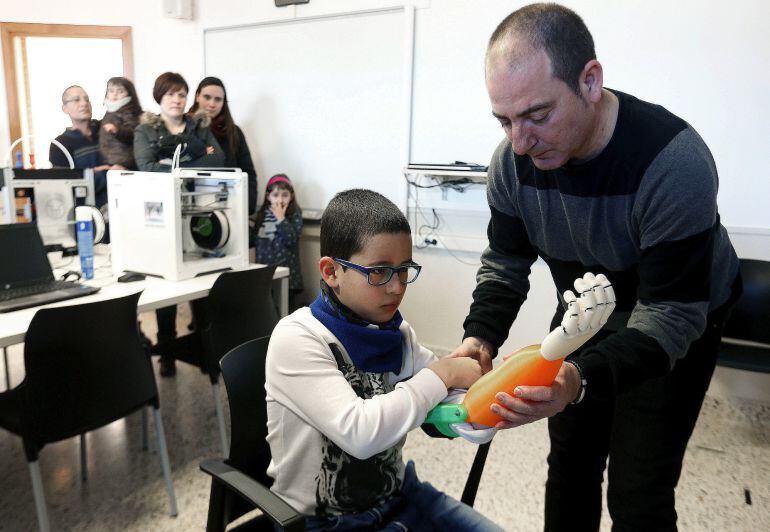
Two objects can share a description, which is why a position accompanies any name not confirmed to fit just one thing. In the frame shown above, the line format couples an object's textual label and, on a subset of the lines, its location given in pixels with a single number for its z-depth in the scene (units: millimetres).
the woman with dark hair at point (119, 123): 3490
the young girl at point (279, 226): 3785
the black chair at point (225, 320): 2209
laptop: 2014
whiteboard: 3713
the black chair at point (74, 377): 1601
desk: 1734
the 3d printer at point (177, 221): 2338
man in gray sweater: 969
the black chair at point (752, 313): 2658
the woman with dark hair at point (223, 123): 3633
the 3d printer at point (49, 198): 2379
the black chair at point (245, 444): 1096
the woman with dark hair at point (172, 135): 3098
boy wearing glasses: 1015
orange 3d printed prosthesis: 837
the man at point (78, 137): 3652
